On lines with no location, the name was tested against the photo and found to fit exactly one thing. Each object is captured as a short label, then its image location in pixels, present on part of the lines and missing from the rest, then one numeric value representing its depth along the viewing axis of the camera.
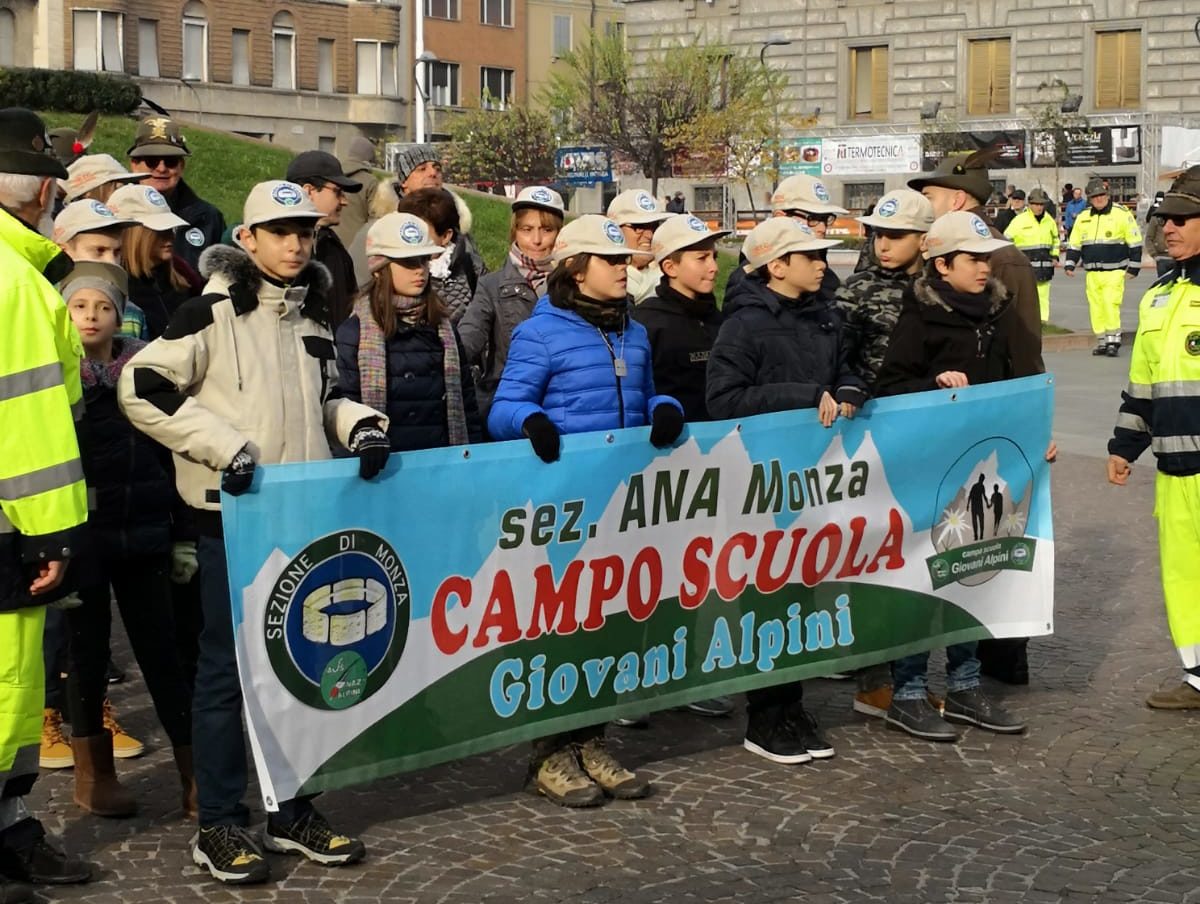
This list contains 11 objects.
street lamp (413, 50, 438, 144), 51.66
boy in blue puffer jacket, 6.65
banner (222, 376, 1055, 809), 5.86
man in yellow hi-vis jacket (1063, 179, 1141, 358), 24.16
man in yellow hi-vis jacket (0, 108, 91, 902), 5.21
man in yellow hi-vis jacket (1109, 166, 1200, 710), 7.92
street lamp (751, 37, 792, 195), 54.69
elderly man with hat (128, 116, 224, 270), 9.50
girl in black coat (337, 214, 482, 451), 6.48
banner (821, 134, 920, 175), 58.75
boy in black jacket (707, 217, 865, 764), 7.19
